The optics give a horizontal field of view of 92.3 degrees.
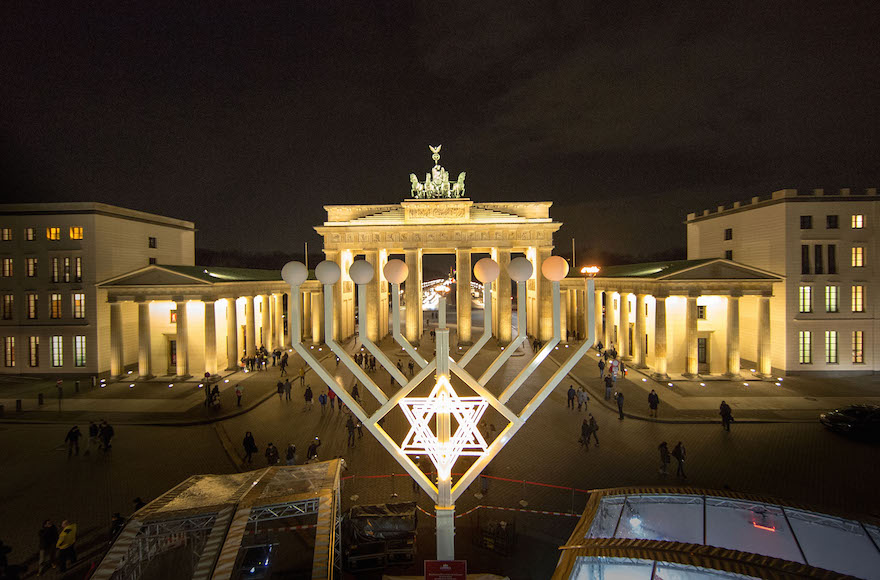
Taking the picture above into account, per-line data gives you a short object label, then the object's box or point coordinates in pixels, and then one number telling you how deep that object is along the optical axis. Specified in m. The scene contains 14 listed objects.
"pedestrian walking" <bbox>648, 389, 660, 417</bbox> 18.97
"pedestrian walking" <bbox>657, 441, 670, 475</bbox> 13.67
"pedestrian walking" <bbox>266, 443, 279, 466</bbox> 13.85
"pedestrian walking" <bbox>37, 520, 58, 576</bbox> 9.37
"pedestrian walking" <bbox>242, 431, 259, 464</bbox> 14.71
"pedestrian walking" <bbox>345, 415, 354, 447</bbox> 15.98
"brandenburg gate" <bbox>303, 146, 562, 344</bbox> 38.59
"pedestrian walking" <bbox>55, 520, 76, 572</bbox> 9.19
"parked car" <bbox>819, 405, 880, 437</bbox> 16.38
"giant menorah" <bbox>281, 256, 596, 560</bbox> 5.99
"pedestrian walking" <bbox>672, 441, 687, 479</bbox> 13.28
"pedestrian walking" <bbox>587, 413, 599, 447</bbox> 15.90
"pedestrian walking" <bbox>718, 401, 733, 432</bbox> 17.39
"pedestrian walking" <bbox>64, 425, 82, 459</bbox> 15.49
